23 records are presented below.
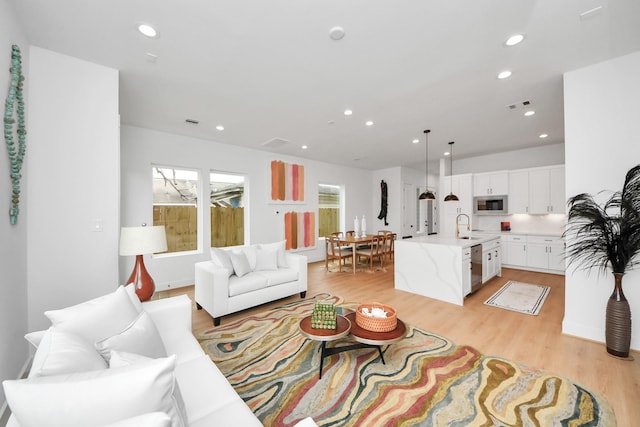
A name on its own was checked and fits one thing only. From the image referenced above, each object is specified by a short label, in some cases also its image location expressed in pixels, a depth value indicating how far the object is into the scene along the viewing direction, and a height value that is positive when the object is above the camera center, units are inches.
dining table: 215.3 -21.8
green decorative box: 85.5 -34.3
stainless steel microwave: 230.5 +8.4
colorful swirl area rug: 67.9 -52.9
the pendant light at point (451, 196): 185.6 +13.2
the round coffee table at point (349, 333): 80.4 -38.5
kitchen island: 146.1 -31.4
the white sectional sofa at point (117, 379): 30.0 -23.1
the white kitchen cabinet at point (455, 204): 247.9 +10.5
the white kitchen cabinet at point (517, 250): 218.1 -31.2
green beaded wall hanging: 71.0 +26.0
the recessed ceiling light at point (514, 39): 85.0 +58.9
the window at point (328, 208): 280.7 +7.7
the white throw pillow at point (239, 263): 138.0 -26.2
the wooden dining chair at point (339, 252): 222.1 -34.2
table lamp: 93.4 -11.4
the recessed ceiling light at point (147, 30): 80.3 +59.2
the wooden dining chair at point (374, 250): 221.9 -32.1
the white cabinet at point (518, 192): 221.6 +19.9
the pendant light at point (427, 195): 185.7 +14.4
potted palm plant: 90.1 -9.6
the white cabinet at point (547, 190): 205.5 +19.7
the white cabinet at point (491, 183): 230.7 +28.7
